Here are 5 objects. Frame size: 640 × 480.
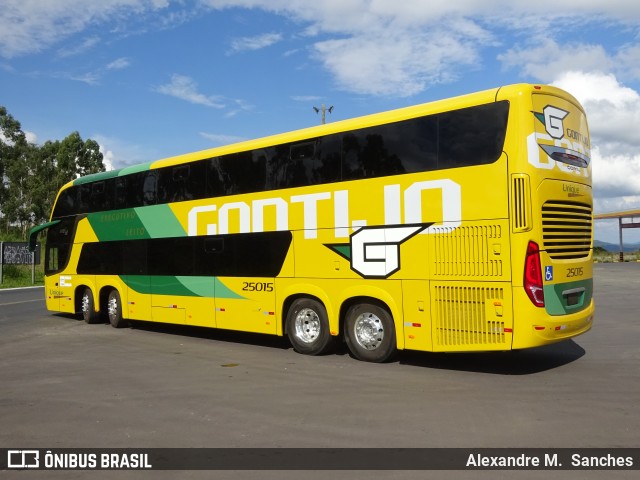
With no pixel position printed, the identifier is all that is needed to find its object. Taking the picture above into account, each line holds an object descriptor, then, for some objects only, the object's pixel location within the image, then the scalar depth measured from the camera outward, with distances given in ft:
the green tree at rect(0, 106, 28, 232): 205.46
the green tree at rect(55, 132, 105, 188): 207.51
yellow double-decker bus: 25.27
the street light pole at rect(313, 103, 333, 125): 123.95
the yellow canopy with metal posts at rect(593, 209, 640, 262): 163.43
